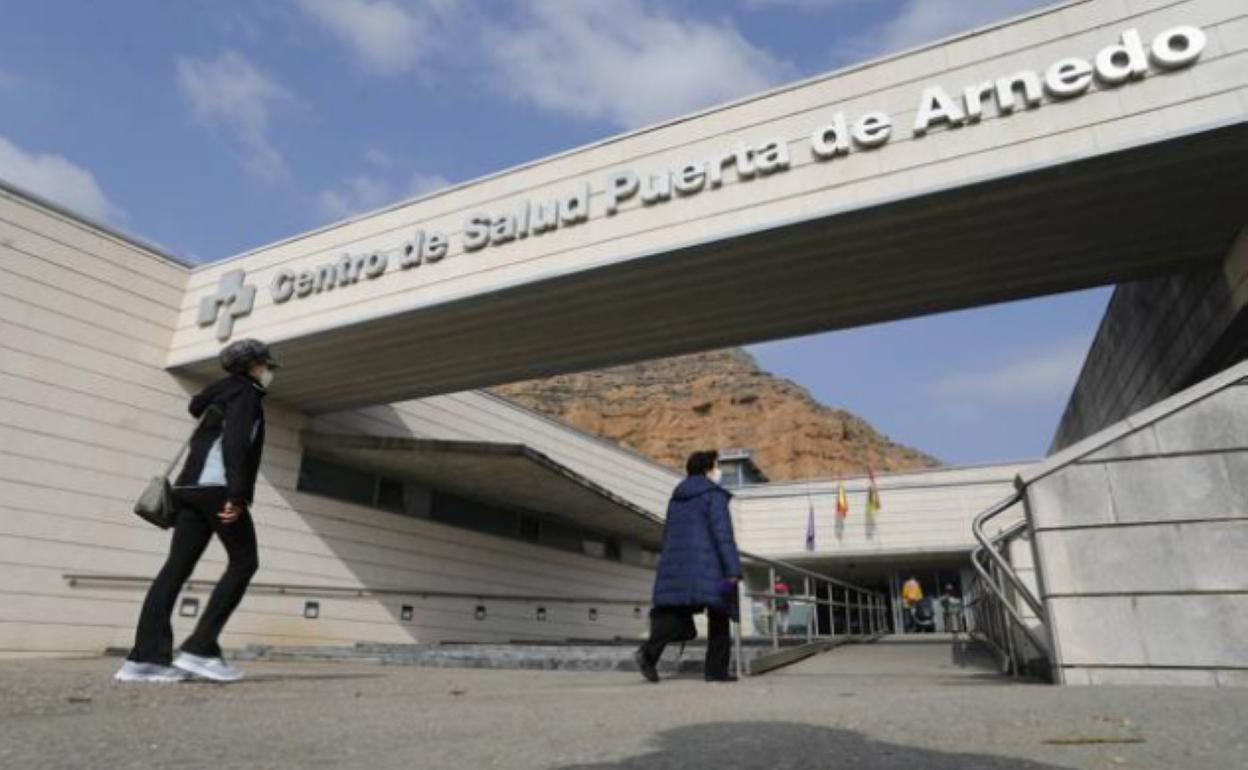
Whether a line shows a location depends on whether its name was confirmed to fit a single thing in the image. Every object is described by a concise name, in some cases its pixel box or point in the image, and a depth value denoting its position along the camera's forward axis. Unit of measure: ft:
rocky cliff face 172.65
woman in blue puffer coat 16.31
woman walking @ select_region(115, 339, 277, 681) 12.62
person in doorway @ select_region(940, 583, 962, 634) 43.82
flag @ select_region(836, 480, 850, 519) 70.44
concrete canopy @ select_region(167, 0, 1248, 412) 20.42
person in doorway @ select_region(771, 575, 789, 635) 51.85
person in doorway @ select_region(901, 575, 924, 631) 71.05
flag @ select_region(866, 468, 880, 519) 70.03
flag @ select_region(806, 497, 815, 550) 71.56
